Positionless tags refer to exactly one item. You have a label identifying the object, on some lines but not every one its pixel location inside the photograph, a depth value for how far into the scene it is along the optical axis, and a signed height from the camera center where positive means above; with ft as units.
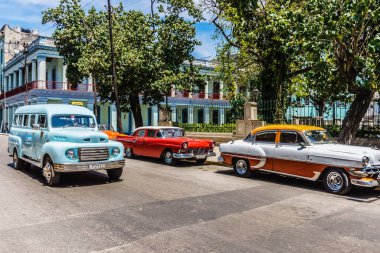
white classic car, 28.76 -2.59
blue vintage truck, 30.50 -1.49
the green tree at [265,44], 60.08 +15.45
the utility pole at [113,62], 73.87 +14.02
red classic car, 44.93 -2.27
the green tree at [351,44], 36.86 +10.00
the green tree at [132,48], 79.92 +19.53
